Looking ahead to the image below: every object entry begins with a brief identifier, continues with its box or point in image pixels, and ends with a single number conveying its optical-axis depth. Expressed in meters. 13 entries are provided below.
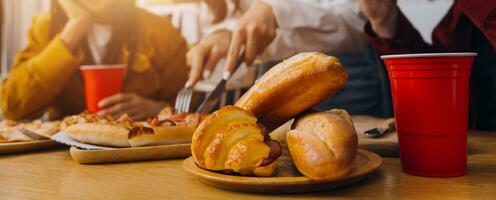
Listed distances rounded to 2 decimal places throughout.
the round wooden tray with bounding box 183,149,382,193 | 0.50
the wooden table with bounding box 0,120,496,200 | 0.51
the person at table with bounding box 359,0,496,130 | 1.20
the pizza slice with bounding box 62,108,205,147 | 0.77
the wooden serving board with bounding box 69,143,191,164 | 0.73
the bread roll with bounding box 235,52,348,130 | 0.58
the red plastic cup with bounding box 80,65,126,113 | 1.37
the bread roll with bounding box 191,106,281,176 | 0.52
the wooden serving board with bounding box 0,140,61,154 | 0.85
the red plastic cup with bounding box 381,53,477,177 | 0.55
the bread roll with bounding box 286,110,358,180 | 0.48
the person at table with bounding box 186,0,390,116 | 1.55
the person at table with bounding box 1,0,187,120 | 1.95
